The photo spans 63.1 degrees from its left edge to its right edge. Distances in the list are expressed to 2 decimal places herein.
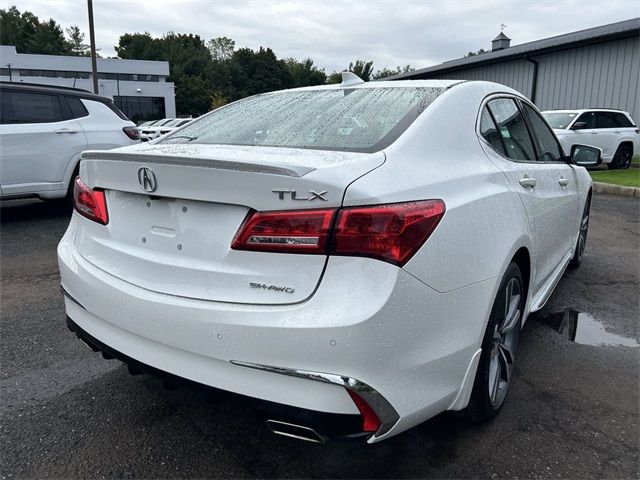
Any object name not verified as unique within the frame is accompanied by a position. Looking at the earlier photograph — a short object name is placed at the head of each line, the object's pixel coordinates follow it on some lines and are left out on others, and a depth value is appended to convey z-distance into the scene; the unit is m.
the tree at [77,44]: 90.88
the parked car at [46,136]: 6.28
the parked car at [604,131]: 13.26
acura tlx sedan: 1.64
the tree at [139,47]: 86.12
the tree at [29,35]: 82.06
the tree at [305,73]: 91.93
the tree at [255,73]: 86.75
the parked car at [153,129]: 19.91
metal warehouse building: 16.97
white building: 47.50
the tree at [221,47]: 109.97
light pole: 20.61
